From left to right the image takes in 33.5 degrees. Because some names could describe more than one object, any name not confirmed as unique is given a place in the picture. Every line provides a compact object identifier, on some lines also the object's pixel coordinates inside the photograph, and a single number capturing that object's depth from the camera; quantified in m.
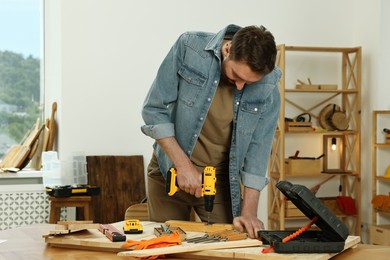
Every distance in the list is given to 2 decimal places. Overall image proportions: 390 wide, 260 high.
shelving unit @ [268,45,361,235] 5.75
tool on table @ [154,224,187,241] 2.37
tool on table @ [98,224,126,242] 2.31
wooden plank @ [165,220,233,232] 2.52
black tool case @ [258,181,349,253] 2.13
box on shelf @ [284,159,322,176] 5.70
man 2.75
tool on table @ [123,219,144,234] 2.47
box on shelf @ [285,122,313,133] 5.69
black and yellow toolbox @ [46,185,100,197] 4.86
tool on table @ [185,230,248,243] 2.29
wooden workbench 2.17
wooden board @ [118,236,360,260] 2.09
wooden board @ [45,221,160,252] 2.28
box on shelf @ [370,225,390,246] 5.42
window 5.74
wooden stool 4.90
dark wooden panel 5.26
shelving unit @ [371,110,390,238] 5.72
